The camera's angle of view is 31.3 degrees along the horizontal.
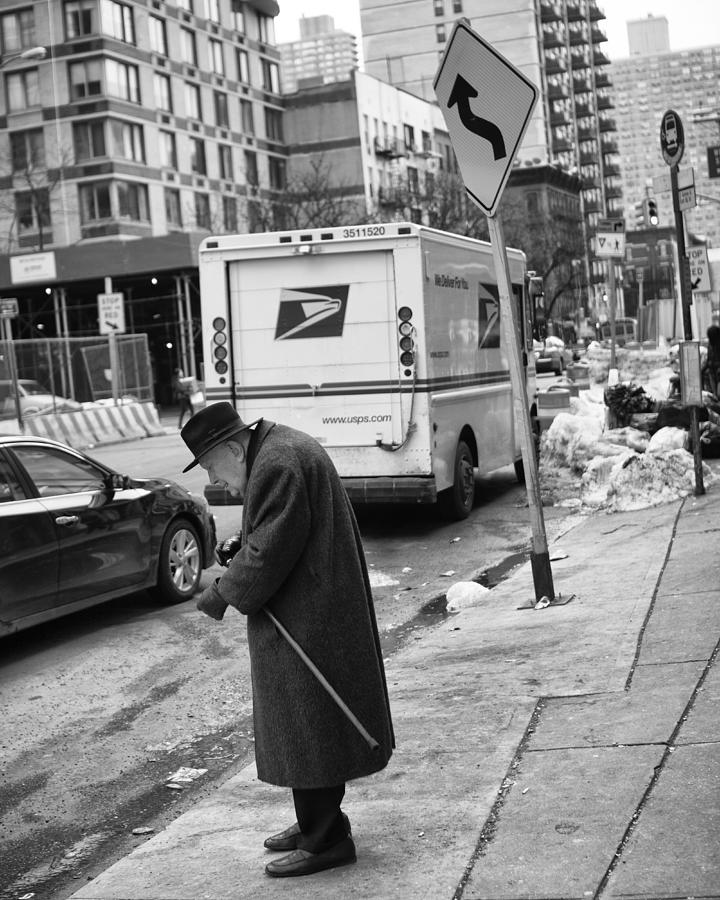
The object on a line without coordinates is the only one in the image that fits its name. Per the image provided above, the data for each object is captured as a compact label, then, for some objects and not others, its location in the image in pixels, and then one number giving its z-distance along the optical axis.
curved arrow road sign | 7.60
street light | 29.83
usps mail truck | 12.18
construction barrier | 27.63
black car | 8.34
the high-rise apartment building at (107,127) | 62.47
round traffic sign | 12.02
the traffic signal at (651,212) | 25.59
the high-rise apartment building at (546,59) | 126.44
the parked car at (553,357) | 47.78
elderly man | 4.08
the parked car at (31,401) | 27.59
